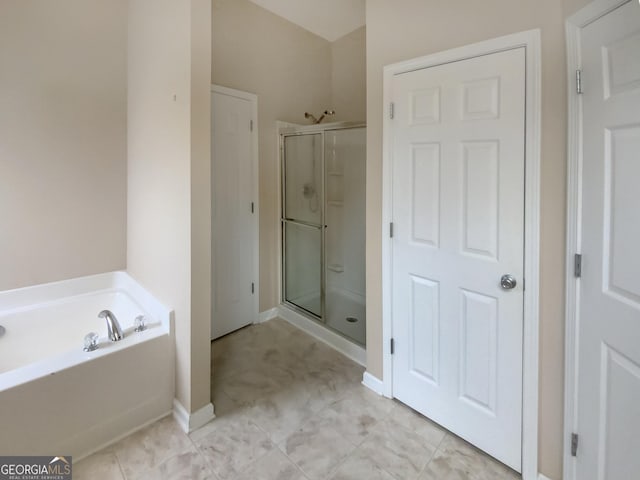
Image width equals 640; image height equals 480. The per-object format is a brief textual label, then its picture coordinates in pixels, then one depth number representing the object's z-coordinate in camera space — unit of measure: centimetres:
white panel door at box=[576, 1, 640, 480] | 104
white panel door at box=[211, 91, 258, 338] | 275
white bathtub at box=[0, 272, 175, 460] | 147
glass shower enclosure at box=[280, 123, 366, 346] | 296
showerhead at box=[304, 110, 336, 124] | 327
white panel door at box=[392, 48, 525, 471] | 148
